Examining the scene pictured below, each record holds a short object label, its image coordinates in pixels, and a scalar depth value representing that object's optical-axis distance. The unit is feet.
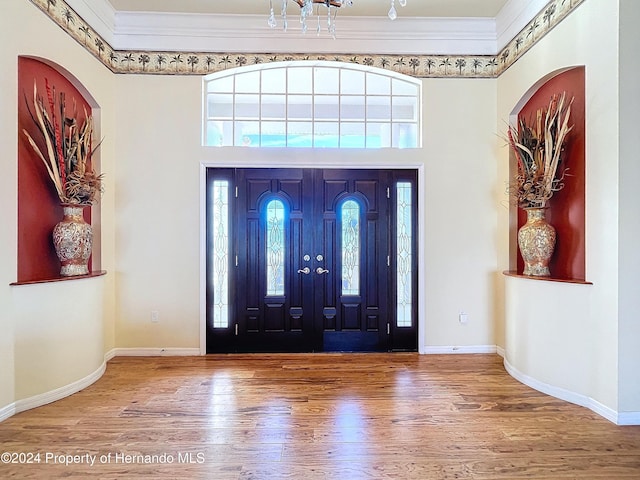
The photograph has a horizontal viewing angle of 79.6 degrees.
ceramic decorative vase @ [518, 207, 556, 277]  10.80
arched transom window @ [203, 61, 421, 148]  14.19
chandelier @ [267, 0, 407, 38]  8.41
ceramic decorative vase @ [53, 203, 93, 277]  10.59
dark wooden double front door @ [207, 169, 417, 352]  14.03
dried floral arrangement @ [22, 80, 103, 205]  10.21
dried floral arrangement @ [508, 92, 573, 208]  10.56
